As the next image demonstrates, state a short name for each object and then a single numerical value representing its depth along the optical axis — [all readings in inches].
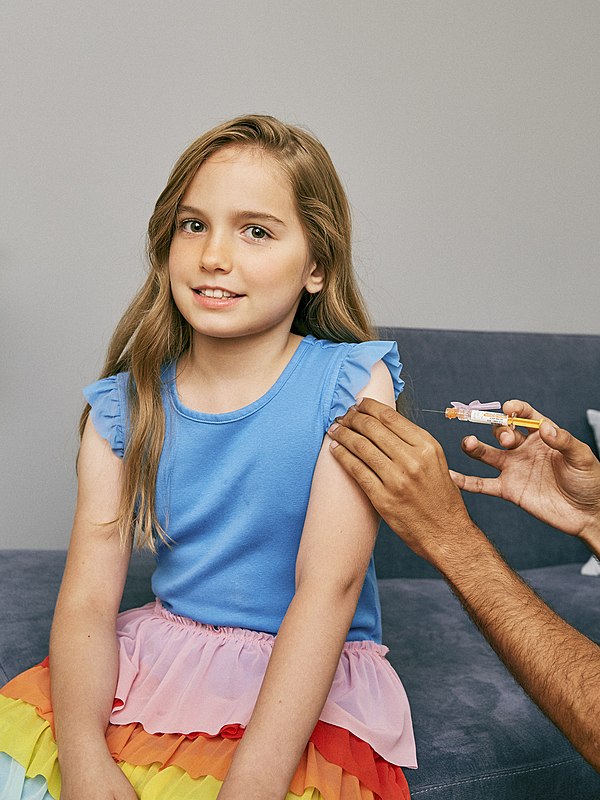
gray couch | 54.6
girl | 46.2
